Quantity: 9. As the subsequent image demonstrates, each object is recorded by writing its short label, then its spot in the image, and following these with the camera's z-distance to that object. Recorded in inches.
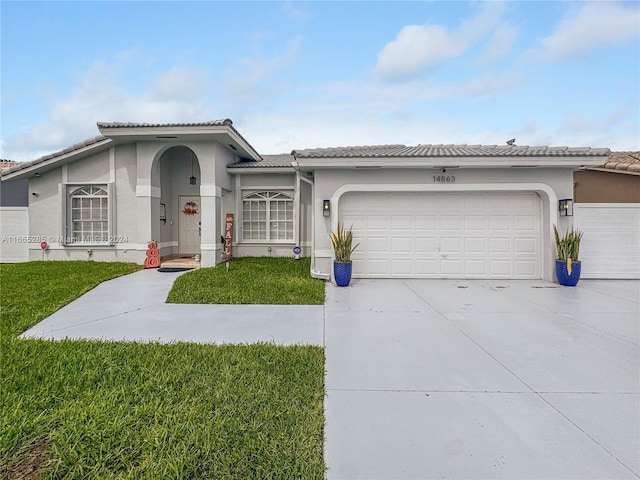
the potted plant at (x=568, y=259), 311.0
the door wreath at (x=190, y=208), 494.0
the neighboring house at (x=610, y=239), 342.0
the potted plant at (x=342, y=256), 313.3
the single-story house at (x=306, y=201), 332.2
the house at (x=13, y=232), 465.7
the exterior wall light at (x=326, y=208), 337.4
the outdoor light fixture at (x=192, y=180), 483.0
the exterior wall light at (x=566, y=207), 322.0
